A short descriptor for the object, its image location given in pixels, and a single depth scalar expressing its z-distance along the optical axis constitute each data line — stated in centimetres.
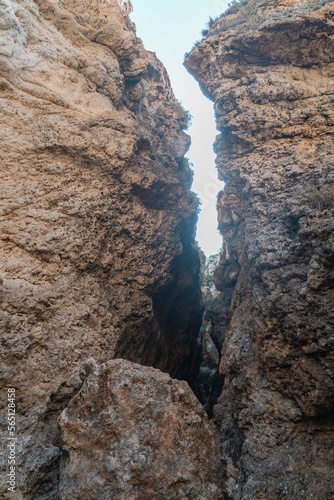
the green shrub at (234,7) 1392
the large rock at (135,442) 414
